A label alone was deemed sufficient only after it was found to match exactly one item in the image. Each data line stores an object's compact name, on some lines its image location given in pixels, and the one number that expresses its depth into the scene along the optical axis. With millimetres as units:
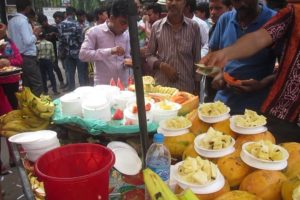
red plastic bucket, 1098
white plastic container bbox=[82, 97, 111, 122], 2055
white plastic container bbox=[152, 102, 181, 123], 2043
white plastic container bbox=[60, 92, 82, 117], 2158
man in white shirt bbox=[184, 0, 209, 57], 4373
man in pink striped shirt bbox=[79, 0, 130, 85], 3545
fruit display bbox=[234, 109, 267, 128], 1587
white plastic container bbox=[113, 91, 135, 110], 2311
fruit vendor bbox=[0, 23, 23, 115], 4180
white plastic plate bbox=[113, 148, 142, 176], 1572
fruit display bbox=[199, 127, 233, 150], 1455
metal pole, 1193
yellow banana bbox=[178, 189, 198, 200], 990
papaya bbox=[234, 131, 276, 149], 1550
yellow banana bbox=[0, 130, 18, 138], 2174
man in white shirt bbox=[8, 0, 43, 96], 5590
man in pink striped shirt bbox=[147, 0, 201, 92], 3426
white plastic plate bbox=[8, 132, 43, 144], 1715
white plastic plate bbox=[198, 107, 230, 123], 1745
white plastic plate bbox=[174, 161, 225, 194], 1195
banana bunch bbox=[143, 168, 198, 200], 946
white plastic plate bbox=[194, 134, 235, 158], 1428
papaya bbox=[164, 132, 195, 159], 1667
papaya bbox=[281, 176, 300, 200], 1158
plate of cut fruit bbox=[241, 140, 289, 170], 1311
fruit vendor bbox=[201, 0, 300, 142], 1958
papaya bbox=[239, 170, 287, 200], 1233
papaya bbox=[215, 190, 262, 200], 1155
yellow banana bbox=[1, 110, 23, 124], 2307
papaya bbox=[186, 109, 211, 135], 1788
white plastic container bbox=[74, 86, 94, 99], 2316
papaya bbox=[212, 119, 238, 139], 1680
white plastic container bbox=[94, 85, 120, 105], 2373
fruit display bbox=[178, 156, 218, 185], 1213
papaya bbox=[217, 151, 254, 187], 1345
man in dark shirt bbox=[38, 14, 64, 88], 8836
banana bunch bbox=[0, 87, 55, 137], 2205
